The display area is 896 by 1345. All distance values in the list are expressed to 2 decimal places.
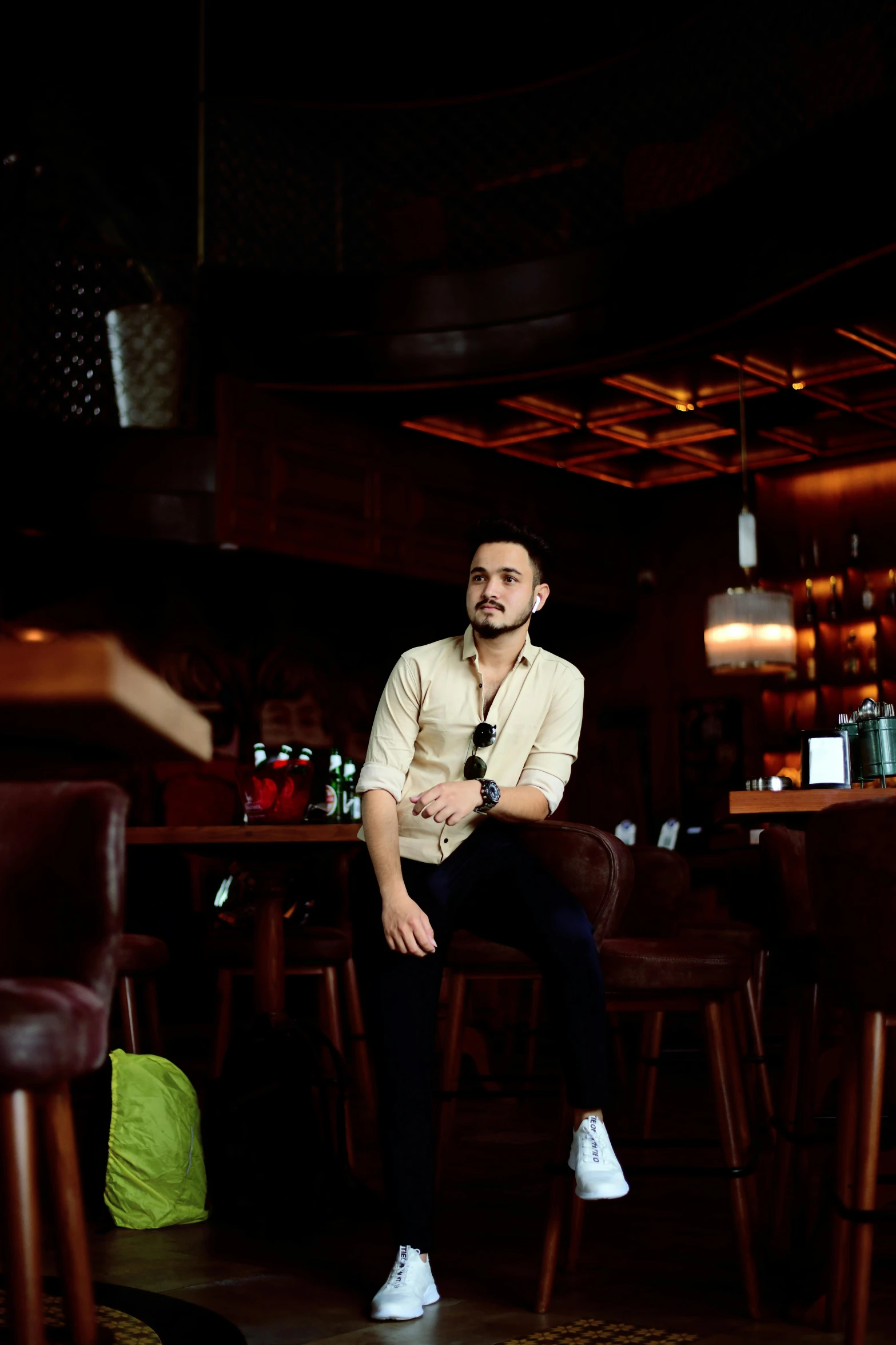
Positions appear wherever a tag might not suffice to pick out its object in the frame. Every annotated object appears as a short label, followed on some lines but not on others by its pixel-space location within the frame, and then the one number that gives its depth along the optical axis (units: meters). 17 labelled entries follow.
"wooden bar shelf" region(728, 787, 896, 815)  3.17
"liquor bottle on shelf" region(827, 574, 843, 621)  8.15
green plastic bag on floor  3.09
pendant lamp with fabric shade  6.97
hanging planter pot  7.06
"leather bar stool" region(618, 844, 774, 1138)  3.66
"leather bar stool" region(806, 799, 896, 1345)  1.95
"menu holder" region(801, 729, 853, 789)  3.57
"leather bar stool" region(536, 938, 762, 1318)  2.43
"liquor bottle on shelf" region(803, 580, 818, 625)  8.23
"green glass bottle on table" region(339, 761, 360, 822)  4.03
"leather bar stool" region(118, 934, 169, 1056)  3.50
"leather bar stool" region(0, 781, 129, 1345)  1.68
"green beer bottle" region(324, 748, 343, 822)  3.87
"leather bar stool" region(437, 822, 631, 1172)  2.51
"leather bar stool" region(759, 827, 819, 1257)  2.70
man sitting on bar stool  2.37
